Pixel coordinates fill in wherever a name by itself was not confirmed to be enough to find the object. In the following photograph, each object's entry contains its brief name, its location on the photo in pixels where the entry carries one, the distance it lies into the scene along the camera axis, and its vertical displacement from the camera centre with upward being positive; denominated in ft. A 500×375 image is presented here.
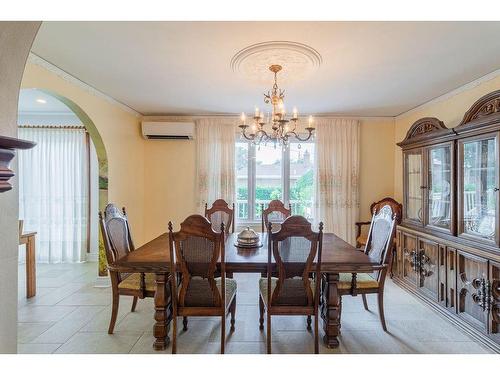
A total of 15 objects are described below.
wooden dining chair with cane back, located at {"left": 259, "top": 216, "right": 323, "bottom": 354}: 6.15 -1.92
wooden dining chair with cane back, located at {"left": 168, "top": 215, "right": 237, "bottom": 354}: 6.12 -1.92
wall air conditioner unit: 13.85 +3.06
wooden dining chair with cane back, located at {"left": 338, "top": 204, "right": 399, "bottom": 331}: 7.63 -2.21
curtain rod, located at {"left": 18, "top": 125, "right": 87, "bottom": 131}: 13.92 +3.23
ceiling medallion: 6.77 +3.53
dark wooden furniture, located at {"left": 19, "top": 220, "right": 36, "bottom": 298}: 9.98 -2.80
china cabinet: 7.18 -1.06
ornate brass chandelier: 7.75 +1.96
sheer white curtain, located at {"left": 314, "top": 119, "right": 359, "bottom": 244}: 14.20 +0.79
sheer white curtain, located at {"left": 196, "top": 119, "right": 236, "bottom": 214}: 14.24 +1.76
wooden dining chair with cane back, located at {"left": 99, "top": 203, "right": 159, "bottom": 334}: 7.43 -2.02
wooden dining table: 6.73 -2.01
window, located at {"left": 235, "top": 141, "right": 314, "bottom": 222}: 14.82 +0.57
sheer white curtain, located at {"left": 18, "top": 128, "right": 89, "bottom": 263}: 14.11 -0.18
